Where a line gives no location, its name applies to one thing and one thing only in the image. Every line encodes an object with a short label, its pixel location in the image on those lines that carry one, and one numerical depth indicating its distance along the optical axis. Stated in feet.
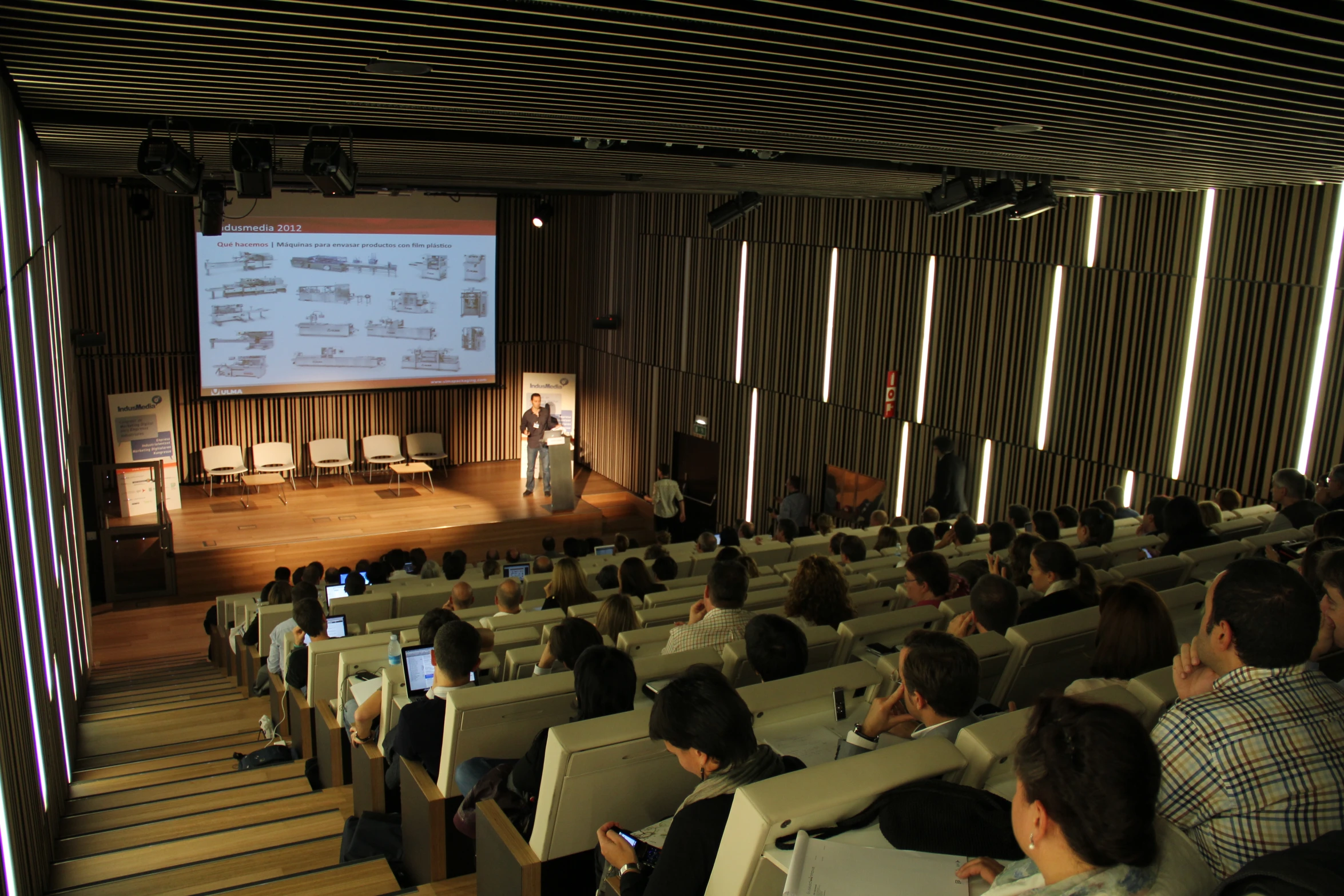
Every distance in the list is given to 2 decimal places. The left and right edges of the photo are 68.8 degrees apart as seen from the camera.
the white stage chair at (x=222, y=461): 46.55
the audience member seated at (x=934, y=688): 8.41
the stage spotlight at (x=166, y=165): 17.72
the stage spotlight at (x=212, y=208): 23.75
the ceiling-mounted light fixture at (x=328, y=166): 19.04
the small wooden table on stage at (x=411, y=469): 47.80
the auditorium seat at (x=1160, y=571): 15.78
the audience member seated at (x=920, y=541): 20.61
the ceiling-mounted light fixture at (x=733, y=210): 32.80
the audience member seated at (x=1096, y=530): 20.02
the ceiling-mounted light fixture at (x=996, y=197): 23.41
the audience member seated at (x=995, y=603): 12.25
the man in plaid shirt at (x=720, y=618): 13.07
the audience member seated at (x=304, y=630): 17.80
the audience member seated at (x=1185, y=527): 18.10
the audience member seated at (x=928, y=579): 15.69
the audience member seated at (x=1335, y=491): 20.33
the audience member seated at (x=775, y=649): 10.57
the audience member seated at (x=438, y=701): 11.56
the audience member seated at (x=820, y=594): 14.52
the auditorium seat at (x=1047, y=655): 10.80
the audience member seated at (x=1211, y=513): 21.09
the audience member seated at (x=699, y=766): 7.13
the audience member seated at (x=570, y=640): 11.62
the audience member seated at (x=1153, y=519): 21.68
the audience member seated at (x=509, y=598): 17.11
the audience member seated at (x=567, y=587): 18.45
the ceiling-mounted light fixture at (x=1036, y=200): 23.84
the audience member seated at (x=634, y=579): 19.07
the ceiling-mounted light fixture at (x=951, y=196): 23.66
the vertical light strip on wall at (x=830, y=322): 37.45
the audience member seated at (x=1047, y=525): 19.92
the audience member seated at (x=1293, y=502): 19.65
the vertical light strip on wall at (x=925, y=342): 33.35
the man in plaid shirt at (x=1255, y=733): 6.33
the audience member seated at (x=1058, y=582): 13.47
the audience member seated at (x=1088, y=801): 4.89
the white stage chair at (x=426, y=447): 51.62
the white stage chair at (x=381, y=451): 50.21
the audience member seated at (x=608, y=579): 21.63
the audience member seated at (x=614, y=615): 14.69
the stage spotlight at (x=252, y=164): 19.20
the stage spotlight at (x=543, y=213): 47.70
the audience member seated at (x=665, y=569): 22.21
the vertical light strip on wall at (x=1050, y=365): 29.14
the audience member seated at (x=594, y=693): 9.38
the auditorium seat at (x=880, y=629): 12.16
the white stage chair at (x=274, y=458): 47.75
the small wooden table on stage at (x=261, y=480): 45.80
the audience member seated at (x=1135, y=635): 10.25
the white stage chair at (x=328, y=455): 49.06
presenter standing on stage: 48.60
